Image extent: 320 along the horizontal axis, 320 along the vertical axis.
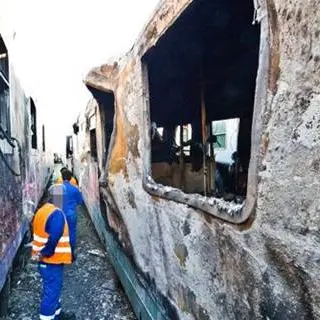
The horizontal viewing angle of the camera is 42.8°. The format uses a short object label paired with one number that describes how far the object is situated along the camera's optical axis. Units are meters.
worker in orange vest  3.89
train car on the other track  3.84
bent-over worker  6.77
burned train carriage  1.30
